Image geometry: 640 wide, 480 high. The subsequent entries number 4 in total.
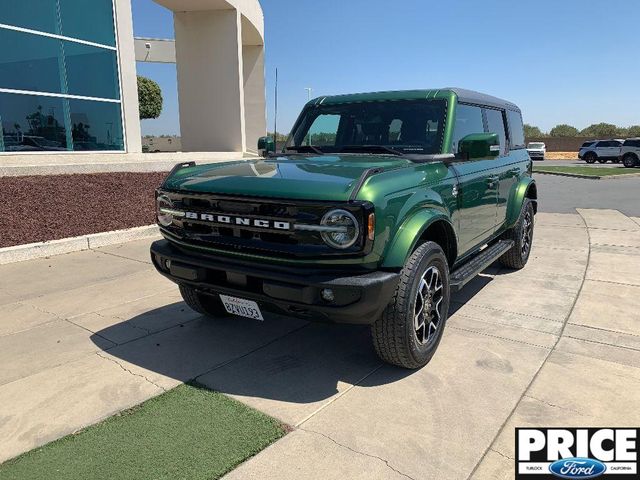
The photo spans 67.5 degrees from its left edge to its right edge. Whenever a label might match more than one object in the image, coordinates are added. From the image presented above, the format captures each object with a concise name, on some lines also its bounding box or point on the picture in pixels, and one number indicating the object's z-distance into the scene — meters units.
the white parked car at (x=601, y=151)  34.14
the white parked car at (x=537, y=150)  40.66
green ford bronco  2.83
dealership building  9.42
